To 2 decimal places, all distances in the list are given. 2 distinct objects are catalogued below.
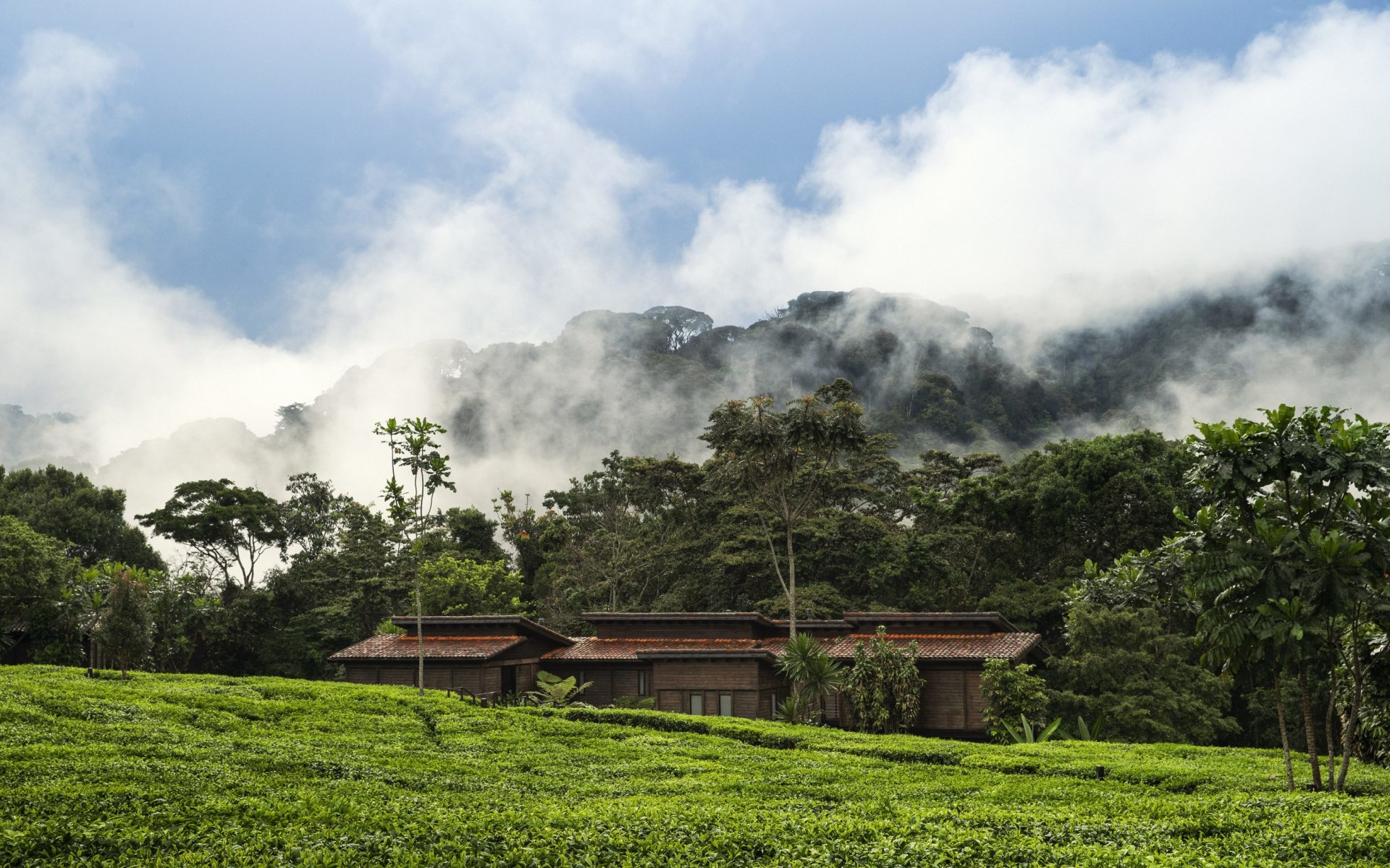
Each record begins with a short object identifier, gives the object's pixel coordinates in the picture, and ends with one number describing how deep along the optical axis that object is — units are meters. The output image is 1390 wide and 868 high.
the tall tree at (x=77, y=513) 59.75
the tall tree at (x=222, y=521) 63.69
